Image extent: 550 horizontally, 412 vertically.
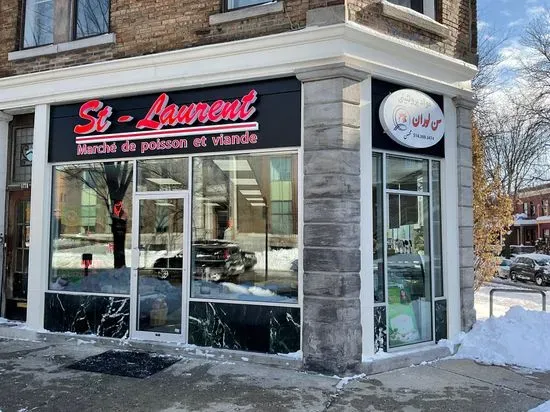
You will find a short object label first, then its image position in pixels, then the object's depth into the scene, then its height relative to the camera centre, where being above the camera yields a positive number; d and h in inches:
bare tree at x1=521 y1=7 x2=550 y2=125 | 1261.1 +340.1
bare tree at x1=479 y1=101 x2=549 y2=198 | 1525.6 +279.0
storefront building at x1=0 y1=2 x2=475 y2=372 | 274.2 +26.5
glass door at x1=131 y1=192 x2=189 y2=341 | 312.3 -15.1
